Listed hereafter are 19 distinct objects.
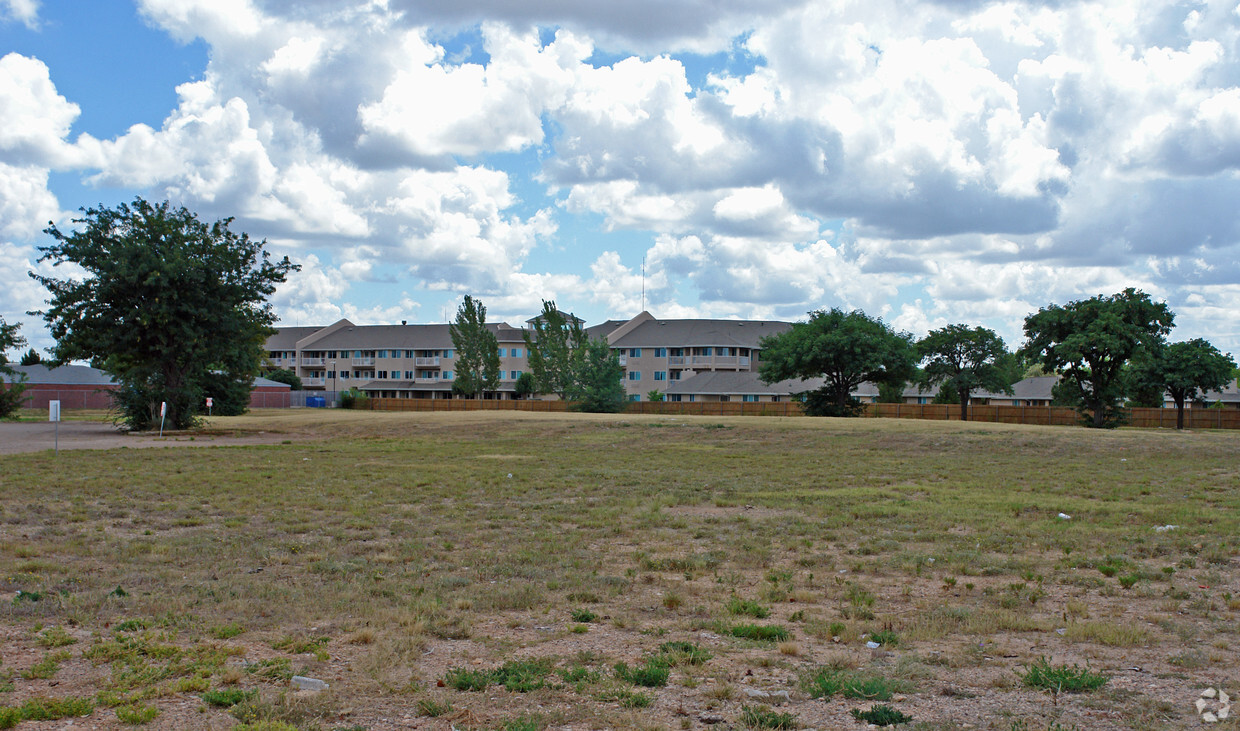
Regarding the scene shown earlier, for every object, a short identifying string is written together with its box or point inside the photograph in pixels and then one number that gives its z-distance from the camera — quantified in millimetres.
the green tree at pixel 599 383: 85250
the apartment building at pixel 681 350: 109875
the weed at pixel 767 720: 5723
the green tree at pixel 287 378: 119438
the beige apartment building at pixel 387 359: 125500
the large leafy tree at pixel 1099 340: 66188
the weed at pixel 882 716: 5762
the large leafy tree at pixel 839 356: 73375
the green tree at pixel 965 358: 83188
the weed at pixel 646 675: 6578
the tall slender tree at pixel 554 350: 105438
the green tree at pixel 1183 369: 66812
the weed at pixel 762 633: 7887
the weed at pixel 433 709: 5941
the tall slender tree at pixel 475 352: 110988
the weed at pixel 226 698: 6035
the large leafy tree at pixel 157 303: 41125
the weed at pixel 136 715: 5707
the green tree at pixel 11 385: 64125
